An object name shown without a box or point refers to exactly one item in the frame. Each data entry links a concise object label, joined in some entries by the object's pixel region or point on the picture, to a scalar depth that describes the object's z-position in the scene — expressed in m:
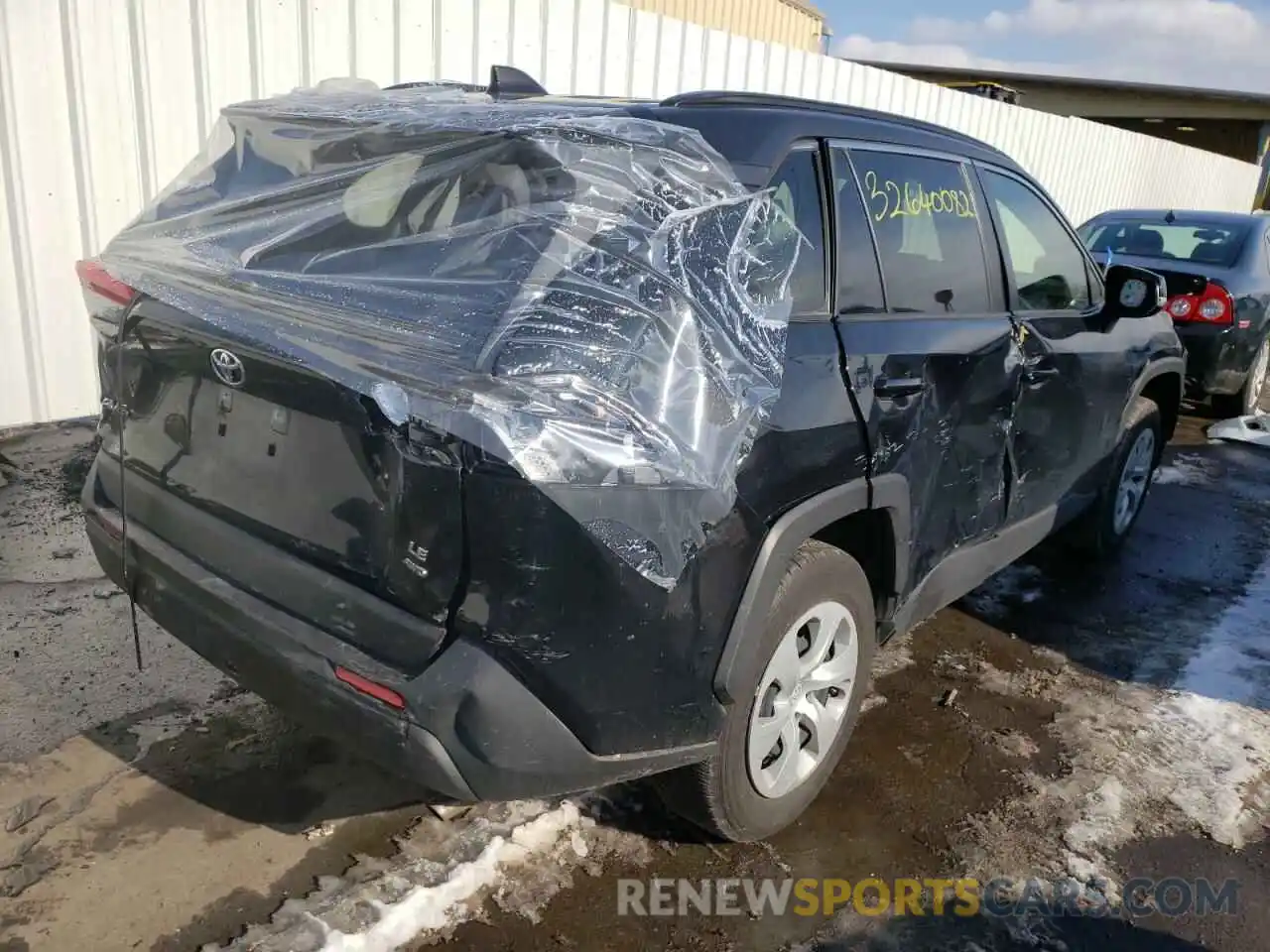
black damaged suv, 1.85
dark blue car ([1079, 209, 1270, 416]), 6.94
